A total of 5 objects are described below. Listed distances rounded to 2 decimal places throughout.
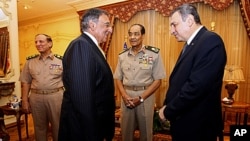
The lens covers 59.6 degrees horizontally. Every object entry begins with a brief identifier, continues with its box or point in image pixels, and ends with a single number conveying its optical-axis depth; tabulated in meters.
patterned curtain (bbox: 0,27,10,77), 3.93
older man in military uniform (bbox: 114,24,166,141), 2.32
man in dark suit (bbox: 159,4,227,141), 1.31
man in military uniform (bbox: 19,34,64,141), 2.53
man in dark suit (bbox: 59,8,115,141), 1.26
